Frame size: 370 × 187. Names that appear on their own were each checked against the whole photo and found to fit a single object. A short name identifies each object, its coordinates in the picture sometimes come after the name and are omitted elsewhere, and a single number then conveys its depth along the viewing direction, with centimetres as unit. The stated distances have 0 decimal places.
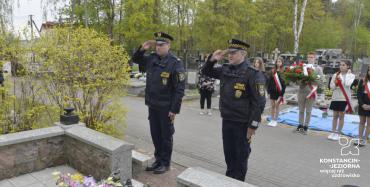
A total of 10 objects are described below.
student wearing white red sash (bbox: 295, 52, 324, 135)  731
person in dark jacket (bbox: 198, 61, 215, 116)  887
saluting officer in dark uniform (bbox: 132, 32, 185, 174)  439
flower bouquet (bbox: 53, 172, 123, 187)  248
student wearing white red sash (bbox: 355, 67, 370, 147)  618
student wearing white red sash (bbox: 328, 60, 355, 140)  680
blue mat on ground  783
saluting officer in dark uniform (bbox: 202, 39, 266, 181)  370
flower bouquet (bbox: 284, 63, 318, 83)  729
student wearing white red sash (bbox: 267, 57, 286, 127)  808
